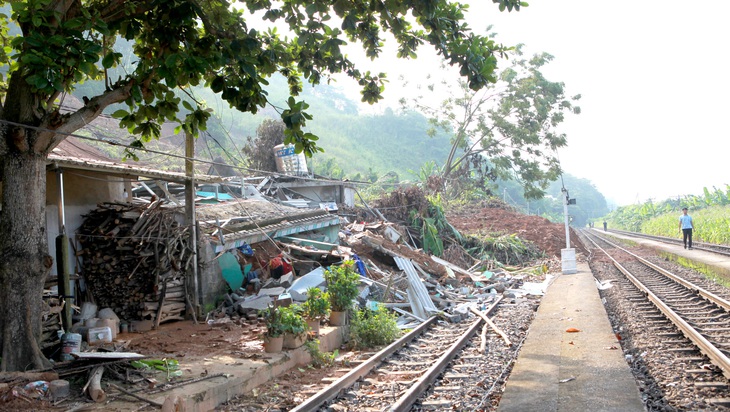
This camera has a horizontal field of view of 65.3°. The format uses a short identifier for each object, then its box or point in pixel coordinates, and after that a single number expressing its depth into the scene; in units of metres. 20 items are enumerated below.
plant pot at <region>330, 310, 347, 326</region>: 11.12
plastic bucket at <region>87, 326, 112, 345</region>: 9.03
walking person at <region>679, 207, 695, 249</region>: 26.20
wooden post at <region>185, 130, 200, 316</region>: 12.15
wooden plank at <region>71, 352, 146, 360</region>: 7.07
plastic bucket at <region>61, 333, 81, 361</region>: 8.00
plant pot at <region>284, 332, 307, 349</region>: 9.22
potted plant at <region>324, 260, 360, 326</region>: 10.95
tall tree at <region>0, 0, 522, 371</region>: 6.48
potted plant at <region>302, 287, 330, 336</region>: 10.22
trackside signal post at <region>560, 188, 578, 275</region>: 21.77
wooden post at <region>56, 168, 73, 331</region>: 9.21
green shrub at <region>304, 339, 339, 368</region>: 9.34
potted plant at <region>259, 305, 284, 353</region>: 8.99
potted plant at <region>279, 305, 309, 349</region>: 9.09
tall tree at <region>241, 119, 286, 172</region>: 29.47
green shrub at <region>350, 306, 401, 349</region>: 10.47
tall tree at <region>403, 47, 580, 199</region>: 37.59
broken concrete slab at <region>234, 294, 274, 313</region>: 12.39
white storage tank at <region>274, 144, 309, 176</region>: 25.61
